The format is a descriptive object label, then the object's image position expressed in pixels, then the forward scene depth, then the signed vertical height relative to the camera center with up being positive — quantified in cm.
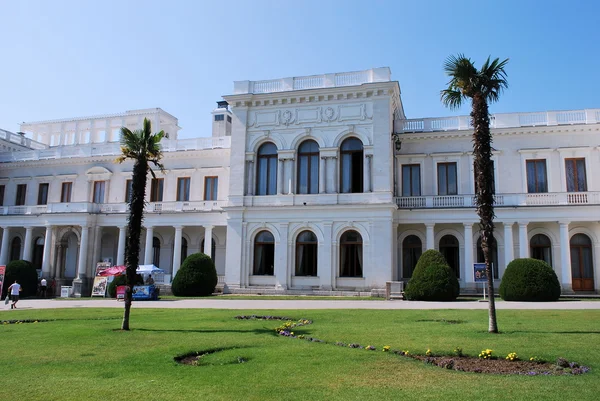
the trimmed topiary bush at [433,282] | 2861 -2
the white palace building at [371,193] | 3634 +631
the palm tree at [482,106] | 1672 +583
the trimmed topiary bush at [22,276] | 4122 -18
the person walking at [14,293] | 2869 -108
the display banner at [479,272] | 2892 +58
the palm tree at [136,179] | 1836 +354
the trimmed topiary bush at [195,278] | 3572 -6
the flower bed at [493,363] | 1016 -166
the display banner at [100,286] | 3909 -80
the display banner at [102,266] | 4099 +74
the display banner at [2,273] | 3562 +0
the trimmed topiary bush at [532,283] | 2745 +2
